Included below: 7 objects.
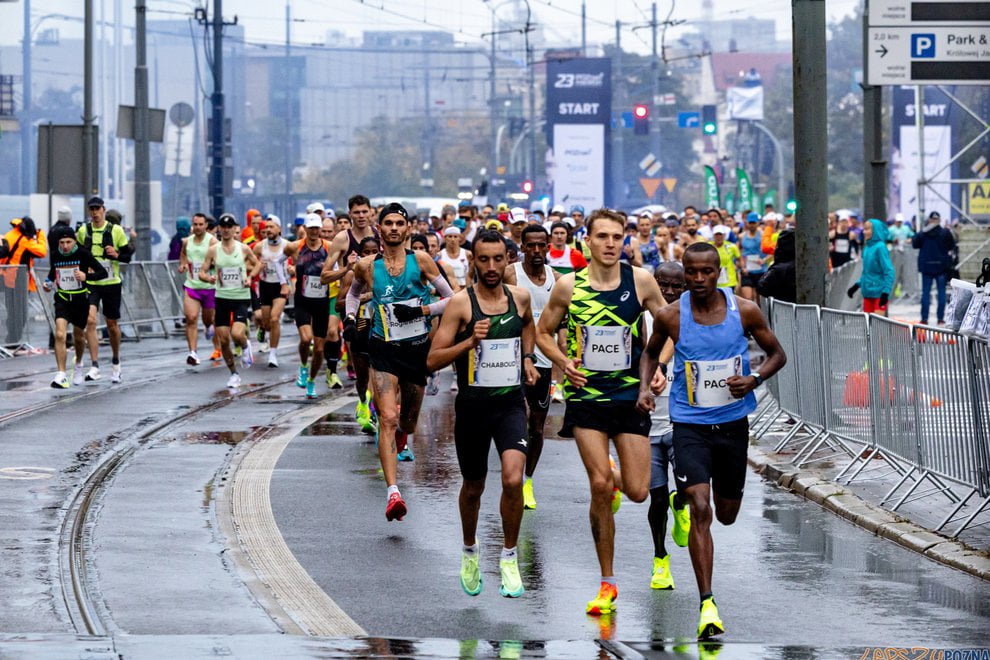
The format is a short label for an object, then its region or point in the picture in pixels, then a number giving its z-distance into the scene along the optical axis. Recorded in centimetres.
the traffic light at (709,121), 5775
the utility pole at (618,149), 9569
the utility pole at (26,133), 7305
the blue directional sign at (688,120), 7825
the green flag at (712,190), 6562
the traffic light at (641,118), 6067
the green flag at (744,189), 6256
